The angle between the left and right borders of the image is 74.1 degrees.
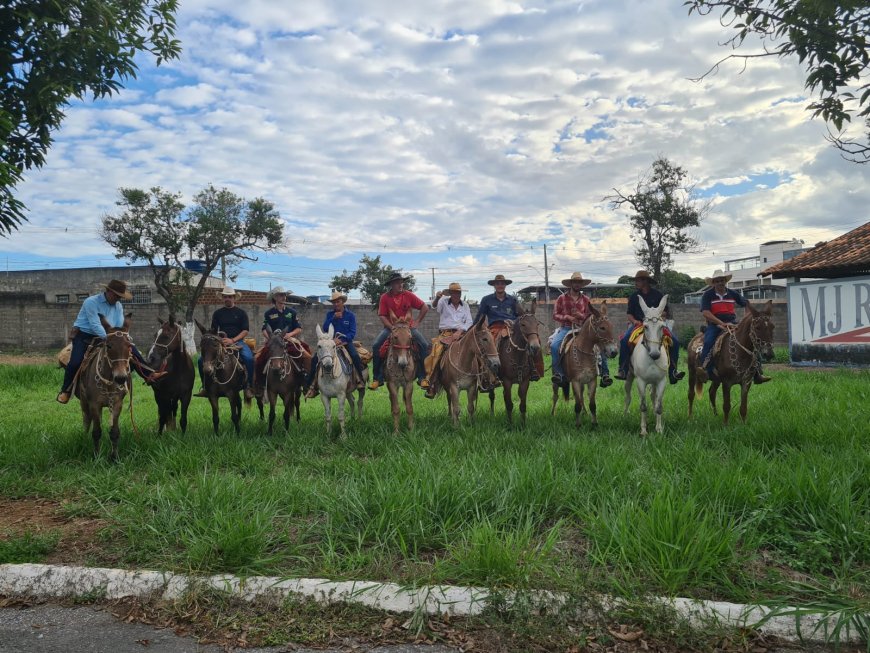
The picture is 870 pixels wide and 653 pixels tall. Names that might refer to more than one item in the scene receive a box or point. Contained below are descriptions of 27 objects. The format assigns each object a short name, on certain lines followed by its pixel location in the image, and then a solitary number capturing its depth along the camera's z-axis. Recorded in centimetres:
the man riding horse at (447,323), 1053
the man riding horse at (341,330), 1003
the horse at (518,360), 970
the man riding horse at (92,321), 809
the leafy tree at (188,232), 3131
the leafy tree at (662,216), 3584
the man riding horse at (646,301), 960
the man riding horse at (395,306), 1021
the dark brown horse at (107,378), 750
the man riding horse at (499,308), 1037
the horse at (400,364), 941
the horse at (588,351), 937
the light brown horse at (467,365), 944
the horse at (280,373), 986
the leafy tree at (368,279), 4338
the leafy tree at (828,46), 500
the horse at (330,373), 917
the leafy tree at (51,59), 672
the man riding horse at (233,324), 1048
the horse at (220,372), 930
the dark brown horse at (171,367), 914
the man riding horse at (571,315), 1019
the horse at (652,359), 873
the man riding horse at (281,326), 1025
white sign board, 1841
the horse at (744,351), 876
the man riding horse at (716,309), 976
